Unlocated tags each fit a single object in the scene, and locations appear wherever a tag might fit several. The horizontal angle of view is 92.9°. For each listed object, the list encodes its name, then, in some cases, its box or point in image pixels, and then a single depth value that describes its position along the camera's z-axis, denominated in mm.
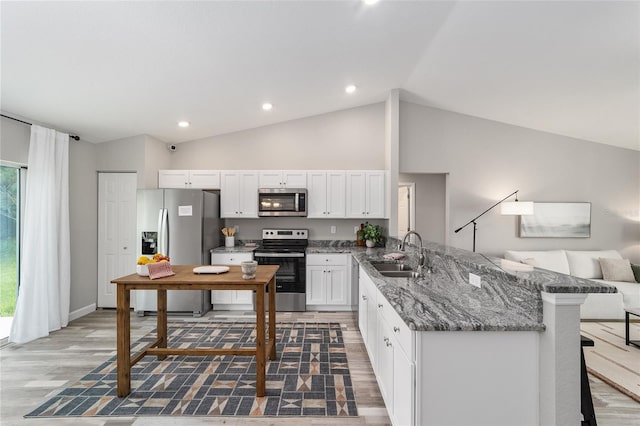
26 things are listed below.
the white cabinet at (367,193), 4742
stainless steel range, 4406
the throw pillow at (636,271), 4347
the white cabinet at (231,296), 4406
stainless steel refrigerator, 4207
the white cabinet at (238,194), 4734
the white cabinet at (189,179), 4750
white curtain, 3383
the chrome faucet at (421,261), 2776
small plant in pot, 4660
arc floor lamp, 4586
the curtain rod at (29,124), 3197
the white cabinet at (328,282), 4434
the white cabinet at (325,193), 4738
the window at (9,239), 3436
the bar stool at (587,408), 1885
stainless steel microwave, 4625
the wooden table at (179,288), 2348
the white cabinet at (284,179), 4723
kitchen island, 1436
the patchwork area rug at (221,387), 2205
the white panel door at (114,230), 4520
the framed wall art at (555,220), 5055
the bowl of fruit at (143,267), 2459
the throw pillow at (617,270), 4359
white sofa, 4629
